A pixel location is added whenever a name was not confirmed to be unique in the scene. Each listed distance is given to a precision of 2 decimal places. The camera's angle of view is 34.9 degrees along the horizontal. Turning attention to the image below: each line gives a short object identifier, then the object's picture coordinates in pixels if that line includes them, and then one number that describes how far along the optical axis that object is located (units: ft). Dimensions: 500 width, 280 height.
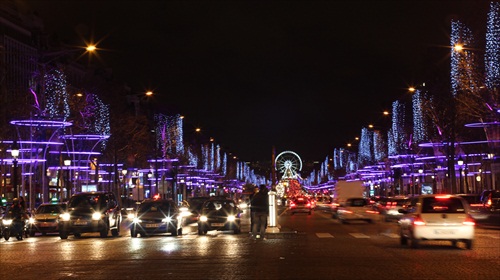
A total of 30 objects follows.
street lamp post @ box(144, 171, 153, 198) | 323.57
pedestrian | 99.50
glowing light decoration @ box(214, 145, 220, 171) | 568.16
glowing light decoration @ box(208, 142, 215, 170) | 522.47
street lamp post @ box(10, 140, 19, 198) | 141.49
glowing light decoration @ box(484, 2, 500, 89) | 146.00
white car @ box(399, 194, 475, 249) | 80.74
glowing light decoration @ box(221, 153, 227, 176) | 630.66
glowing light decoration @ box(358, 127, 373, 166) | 442.50
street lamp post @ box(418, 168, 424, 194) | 299.87
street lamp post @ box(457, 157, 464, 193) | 203.29
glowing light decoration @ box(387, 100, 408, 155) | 308.60
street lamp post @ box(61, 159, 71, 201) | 187.88
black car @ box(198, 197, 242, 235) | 118.93
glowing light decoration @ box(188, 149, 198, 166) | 416.01
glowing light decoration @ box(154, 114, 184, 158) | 335.06
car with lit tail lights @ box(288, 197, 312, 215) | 223.10
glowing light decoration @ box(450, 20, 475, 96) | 152.25
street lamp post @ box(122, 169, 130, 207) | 260.29
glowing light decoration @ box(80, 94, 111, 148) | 225.76
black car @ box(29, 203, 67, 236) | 132.67
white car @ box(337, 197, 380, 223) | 153.48
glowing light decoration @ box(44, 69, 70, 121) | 200.13
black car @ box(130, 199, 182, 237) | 114.83
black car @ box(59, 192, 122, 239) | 117.08
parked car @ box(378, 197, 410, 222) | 167.70
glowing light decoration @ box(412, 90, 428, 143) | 245.45
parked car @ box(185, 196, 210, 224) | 172.96
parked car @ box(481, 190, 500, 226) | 144.09
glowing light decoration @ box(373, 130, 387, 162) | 383.24
